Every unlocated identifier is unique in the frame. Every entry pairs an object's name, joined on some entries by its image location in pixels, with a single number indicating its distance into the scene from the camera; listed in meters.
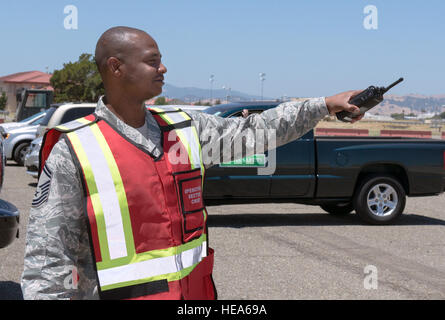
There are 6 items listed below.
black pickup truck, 9.23
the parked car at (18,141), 18.27
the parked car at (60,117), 13.44
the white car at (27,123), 19.11
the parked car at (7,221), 4.78
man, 1.95
